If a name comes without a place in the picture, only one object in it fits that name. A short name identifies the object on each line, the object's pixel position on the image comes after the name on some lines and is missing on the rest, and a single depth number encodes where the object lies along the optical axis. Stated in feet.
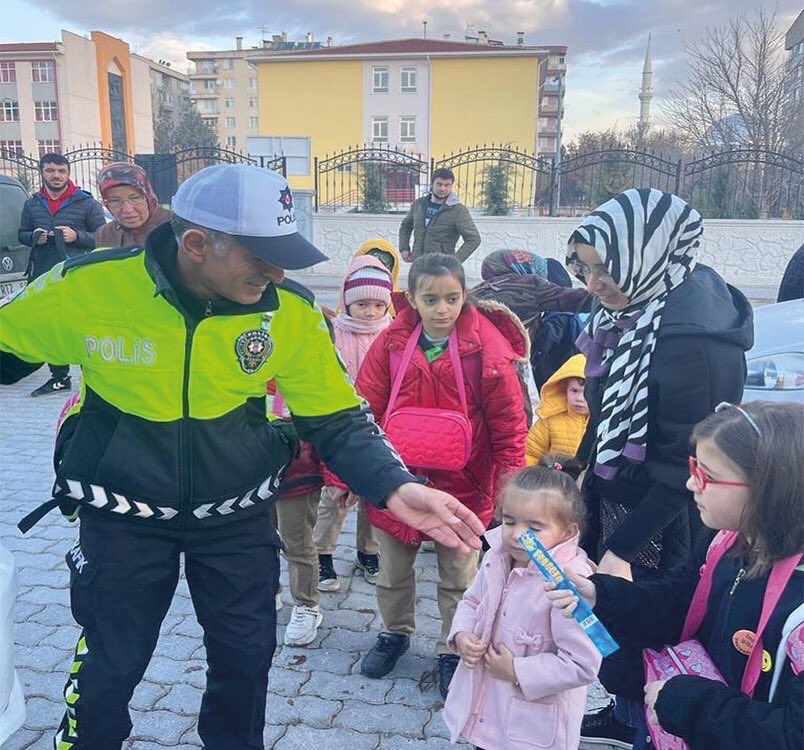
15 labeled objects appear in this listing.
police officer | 6.19
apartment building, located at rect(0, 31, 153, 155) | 148.66
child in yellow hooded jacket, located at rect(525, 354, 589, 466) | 11.33
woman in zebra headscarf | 6.82
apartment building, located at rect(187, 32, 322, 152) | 269.03
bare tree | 64.39
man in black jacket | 21.62
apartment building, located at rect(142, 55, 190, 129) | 236.02
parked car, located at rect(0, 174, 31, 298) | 24.88
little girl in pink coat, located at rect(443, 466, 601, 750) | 6.76
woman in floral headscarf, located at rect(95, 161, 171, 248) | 14.85
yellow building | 134.82
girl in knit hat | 12.35
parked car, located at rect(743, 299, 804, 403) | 12.71
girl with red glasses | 4.92
